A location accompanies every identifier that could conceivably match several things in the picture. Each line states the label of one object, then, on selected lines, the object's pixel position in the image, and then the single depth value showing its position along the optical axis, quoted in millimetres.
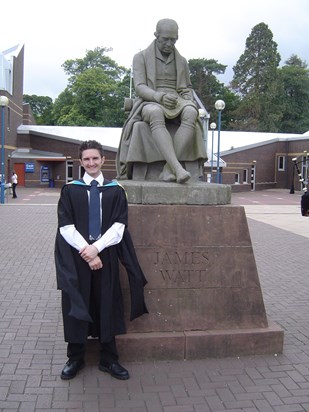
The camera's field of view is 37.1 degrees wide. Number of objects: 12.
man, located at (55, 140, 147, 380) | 3578
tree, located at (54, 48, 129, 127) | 50719
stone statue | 4715
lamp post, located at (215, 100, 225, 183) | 24375
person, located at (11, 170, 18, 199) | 26219
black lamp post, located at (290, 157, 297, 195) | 37097
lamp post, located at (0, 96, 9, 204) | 22266
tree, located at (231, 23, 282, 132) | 55438
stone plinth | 4242
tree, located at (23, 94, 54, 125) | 71562
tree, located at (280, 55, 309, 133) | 59438
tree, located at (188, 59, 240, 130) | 58500
